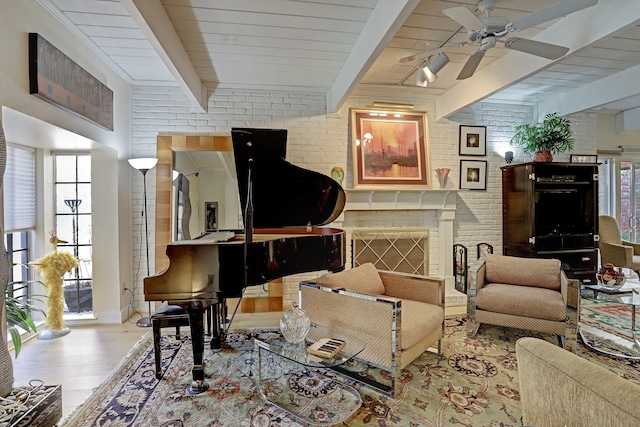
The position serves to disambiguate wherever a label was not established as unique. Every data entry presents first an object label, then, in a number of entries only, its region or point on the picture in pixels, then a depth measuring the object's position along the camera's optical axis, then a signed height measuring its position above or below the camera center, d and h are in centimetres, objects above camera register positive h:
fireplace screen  417 -51
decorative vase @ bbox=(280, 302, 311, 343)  209 -76
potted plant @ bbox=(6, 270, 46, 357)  224 -76
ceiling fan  184 +118
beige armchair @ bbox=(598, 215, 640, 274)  405 -51
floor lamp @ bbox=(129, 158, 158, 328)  340 +50
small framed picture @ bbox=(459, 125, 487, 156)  439 +99
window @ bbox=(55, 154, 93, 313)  357 -8
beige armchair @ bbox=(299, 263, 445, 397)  212 -77
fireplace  406 -11
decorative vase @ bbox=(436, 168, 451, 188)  418 +48
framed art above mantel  408 +83
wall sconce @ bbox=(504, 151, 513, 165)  434 +74
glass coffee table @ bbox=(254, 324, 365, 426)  192 -124
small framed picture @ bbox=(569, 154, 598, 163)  443 +73
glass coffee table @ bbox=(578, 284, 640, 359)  263 -121
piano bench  234 -83
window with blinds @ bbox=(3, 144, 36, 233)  301 +25
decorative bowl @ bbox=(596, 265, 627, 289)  279 -61
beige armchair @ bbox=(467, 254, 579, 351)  268 -78
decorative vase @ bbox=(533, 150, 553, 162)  400 +69
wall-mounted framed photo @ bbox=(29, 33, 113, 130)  226 +109
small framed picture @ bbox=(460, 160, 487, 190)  439 +51
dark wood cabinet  397 -4
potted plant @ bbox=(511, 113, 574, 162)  402 +92
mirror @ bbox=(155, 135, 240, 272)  374 +34
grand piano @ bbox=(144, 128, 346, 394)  213 -24
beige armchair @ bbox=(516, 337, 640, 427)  95 -61
